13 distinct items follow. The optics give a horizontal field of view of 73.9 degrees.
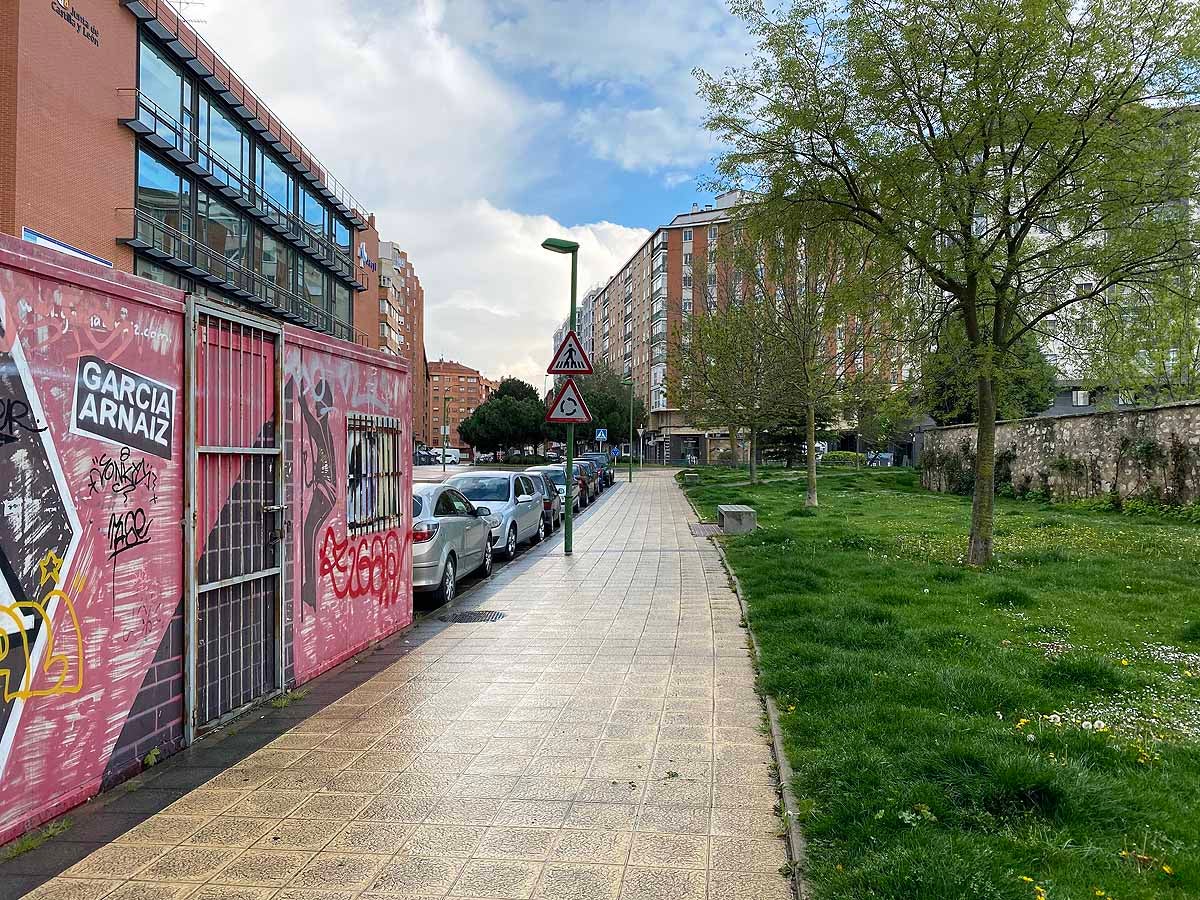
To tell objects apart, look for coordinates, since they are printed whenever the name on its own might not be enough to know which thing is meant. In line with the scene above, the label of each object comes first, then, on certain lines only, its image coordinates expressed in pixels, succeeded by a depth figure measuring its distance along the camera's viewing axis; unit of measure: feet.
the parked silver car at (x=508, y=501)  45.50
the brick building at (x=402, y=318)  224.74
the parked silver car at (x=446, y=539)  30.04
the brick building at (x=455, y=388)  551.59
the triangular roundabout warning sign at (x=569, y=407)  42.19
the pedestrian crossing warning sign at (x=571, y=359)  42.02
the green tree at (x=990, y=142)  30.83
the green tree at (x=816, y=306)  37.29
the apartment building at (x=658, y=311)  254.68
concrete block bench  53.98
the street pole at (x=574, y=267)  46.35
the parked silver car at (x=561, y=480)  83.32
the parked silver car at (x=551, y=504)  61.52
